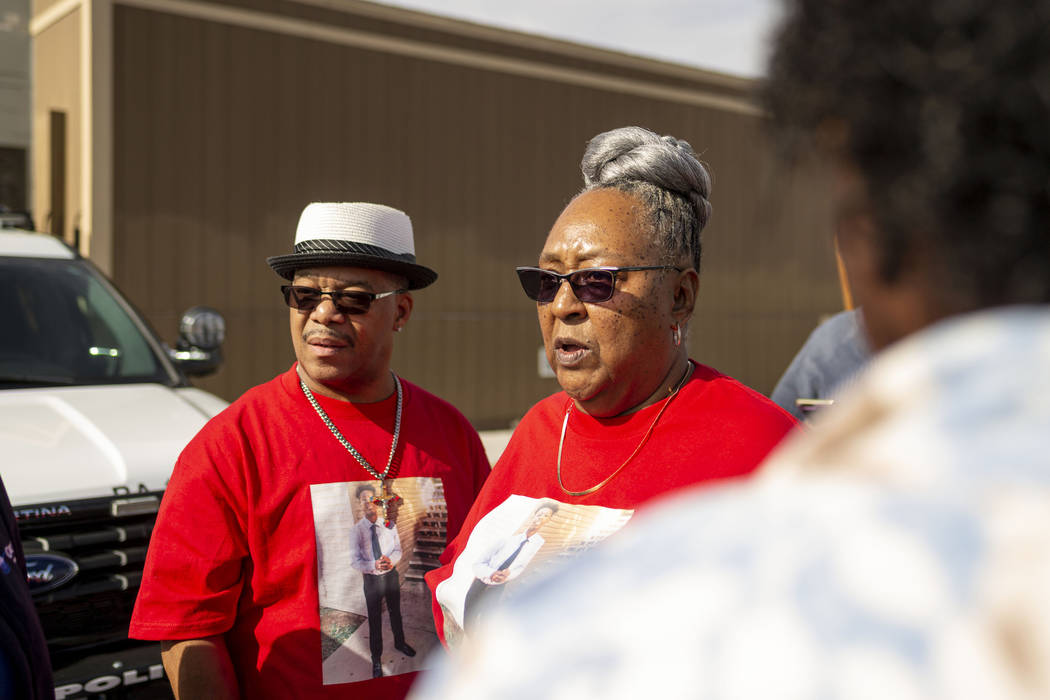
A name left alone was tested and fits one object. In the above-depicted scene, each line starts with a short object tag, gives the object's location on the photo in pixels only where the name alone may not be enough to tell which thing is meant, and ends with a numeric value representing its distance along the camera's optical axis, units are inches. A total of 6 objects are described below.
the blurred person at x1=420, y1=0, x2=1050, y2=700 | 22.9
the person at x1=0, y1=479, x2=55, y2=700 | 67.6
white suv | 129.0
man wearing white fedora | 91.7
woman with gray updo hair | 80.1
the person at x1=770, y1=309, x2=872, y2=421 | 135.1
